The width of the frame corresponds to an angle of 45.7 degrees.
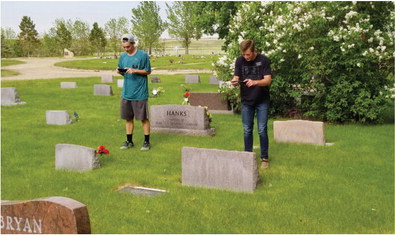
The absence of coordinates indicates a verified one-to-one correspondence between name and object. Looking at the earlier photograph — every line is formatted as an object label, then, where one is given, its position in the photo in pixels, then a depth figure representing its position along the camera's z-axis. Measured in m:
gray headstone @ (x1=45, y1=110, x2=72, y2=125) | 13.62
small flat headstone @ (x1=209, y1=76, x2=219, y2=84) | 27.48
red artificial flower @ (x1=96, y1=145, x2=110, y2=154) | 9.10
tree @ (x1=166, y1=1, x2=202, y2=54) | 75.69
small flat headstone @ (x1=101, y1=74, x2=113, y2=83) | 29.19
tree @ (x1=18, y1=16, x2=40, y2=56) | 89.75
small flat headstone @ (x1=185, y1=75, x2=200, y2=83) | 28.97
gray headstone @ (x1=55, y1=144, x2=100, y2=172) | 8.41
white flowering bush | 13.02
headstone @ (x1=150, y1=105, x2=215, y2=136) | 11.88
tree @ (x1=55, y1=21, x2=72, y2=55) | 89.88
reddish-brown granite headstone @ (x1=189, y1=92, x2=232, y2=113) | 16.34
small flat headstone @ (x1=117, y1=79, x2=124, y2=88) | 25.33
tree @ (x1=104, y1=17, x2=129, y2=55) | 87.81
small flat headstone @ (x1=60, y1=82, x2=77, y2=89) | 25.44
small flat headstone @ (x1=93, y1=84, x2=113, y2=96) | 21.48
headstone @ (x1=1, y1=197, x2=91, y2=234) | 3.54
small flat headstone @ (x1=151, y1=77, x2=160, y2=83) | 29.36
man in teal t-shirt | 9.66
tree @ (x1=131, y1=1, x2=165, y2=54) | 73.56
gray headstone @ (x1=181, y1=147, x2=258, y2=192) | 6.92
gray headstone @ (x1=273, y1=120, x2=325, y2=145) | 10.30
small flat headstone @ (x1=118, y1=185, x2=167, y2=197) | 7.05
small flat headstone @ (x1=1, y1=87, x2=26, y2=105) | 18.19
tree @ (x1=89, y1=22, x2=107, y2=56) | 86.81
